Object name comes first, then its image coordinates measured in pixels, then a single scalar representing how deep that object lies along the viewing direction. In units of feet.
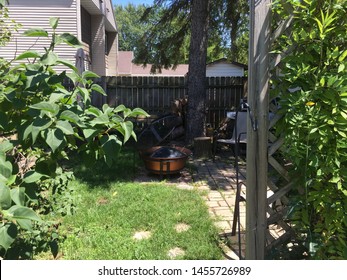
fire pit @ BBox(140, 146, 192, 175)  18.25
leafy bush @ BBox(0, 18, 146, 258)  3.93
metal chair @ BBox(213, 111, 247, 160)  22.92
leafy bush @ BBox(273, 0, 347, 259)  5.92
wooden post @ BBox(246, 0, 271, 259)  6.86
